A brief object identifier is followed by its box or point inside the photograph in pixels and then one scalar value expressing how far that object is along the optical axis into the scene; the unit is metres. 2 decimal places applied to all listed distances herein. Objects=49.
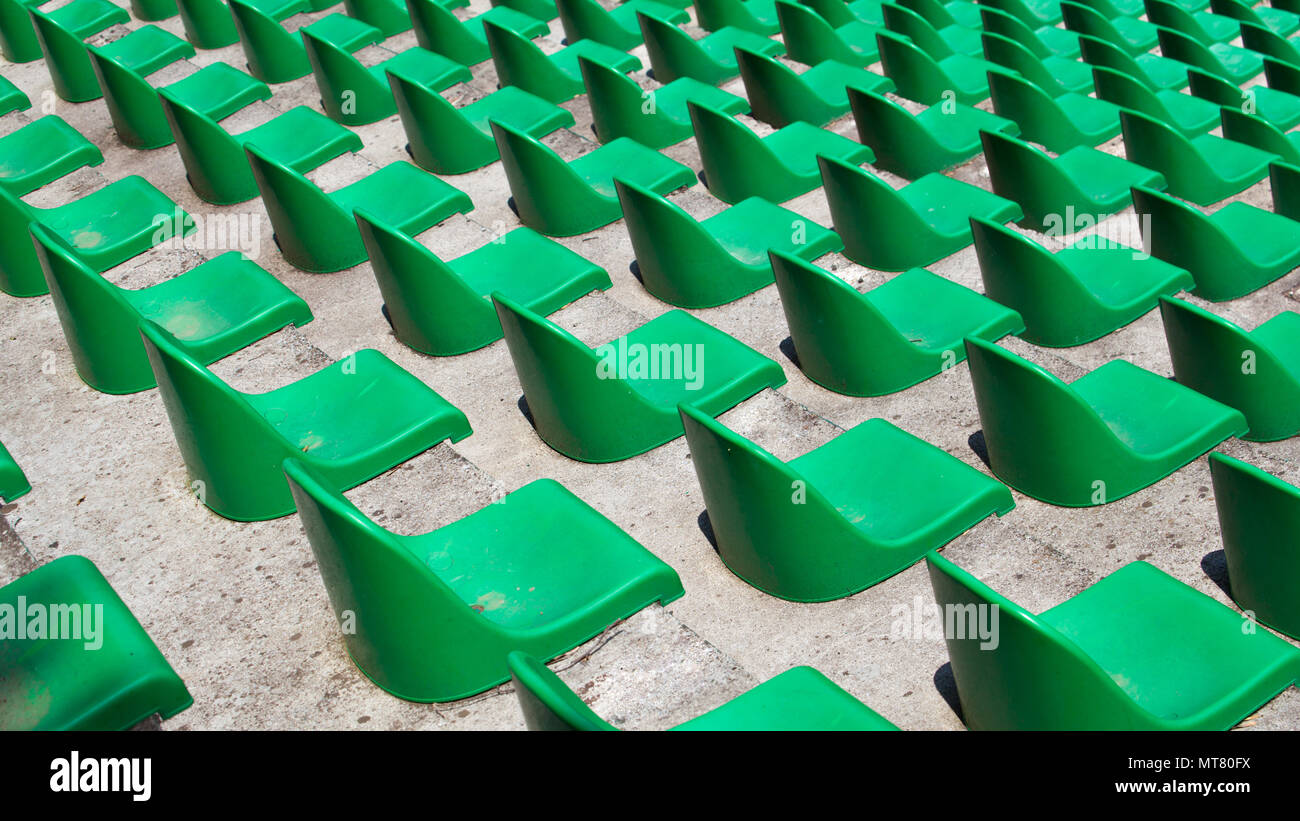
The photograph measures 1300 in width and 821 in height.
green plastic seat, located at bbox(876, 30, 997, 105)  6.86
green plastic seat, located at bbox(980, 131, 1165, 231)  5.32
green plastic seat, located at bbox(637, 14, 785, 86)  6.83
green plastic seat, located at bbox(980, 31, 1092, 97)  7.52
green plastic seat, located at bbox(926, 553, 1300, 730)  2.47
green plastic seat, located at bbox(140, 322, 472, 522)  3.39
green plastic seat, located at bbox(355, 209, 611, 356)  4.21
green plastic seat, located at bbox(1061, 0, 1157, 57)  8.43
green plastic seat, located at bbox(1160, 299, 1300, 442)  3.78
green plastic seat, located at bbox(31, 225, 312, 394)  3.97
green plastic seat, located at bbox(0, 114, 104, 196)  5.64
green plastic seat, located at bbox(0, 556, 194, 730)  2.72
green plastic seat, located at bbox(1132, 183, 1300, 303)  4.82
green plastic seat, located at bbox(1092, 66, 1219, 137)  7.02
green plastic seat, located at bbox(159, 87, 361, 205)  5.33
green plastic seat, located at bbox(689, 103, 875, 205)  5.39
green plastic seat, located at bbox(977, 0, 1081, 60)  8.05
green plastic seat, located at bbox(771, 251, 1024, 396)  3.96
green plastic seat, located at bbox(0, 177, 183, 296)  4.69
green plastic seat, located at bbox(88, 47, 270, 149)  5.84
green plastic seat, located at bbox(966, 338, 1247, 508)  3.39
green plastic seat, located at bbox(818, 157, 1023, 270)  4.81
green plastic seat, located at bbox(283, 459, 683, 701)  2.75
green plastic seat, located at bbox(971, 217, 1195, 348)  4.30
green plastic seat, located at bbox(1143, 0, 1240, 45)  8.88
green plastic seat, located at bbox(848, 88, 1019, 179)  5.76
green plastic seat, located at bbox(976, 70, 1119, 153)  6.40
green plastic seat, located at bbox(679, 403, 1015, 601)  3.07
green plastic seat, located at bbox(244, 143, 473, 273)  4.77
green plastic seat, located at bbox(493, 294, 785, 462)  3.66
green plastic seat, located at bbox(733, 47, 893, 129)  6.30
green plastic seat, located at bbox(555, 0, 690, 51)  7.34
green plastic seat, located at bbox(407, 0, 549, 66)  6.93
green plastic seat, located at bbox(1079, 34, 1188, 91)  7.72
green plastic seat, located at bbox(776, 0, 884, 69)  7.28
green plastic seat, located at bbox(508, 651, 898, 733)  2.39
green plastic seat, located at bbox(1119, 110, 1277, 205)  5.89
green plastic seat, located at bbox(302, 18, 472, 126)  6.08
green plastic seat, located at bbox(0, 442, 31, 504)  3.65
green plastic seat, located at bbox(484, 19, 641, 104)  6.46
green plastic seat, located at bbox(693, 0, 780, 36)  7.81
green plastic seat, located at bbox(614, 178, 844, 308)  4.54
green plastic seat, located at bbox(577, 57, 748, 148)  5.96
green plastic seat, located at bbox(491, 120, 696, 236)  5.09
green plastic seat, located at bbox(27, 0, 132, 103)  6.39
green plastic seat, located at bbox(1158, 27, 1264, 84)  8.17
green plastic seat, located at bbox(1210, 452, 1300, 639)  2.88
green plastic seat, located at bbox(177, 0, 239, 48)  7.21
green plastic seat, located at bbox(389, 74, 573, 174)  5.58
